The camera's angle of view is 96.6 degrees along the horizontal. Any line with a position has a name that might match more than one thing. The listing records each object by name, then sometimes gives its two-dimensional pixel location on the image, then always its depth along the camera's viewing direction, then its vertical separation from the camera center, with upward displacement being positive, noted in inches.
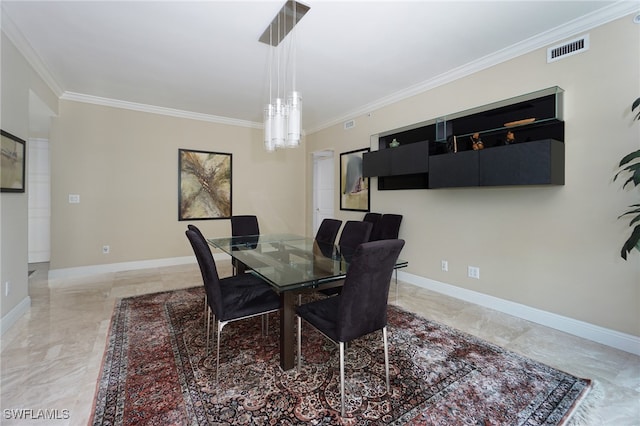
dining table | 73.0 -16.4
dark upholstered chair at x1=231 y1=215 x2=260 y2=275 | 151.0 -7.9
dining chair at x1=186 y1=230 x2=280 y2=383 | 73.6 -24.8
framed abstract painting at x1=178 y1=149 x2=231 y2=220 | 200.1 +19.2
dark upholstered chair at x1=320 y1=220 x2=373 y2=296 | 105.8 -10.2
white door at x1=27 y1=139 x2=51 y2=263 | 199.5 +7.1
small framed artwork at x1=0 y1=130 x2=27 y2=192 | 99.7 +18.0
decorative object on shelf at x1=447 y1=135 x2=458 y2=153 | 130.0 +31.3
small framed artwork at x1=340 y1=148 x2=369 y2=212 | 189.3 +19.3
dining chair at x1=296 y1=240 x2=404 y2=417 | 60.2 -19.5
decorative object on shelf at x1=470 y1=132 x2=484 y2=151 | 119.7 +29.7
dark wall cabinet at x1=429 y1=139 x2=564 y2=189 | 96.5 +17.4
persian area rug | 61.1 -43.1
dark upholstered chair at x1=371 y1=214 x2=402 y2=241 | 158.2 -9.1
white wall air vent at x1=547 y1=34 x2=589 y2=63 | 96.6 +57.3
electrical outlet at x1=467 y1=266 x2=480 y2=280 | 127.7 -27.3
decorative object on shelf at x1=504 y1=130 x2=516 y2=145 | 111.5 +28.7
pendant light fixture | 91.5 +35.0
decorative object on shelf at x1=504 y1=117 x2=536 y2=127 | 105.7 +34.0
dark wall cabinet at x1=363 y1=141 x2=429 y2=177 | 138.6 +27.2
